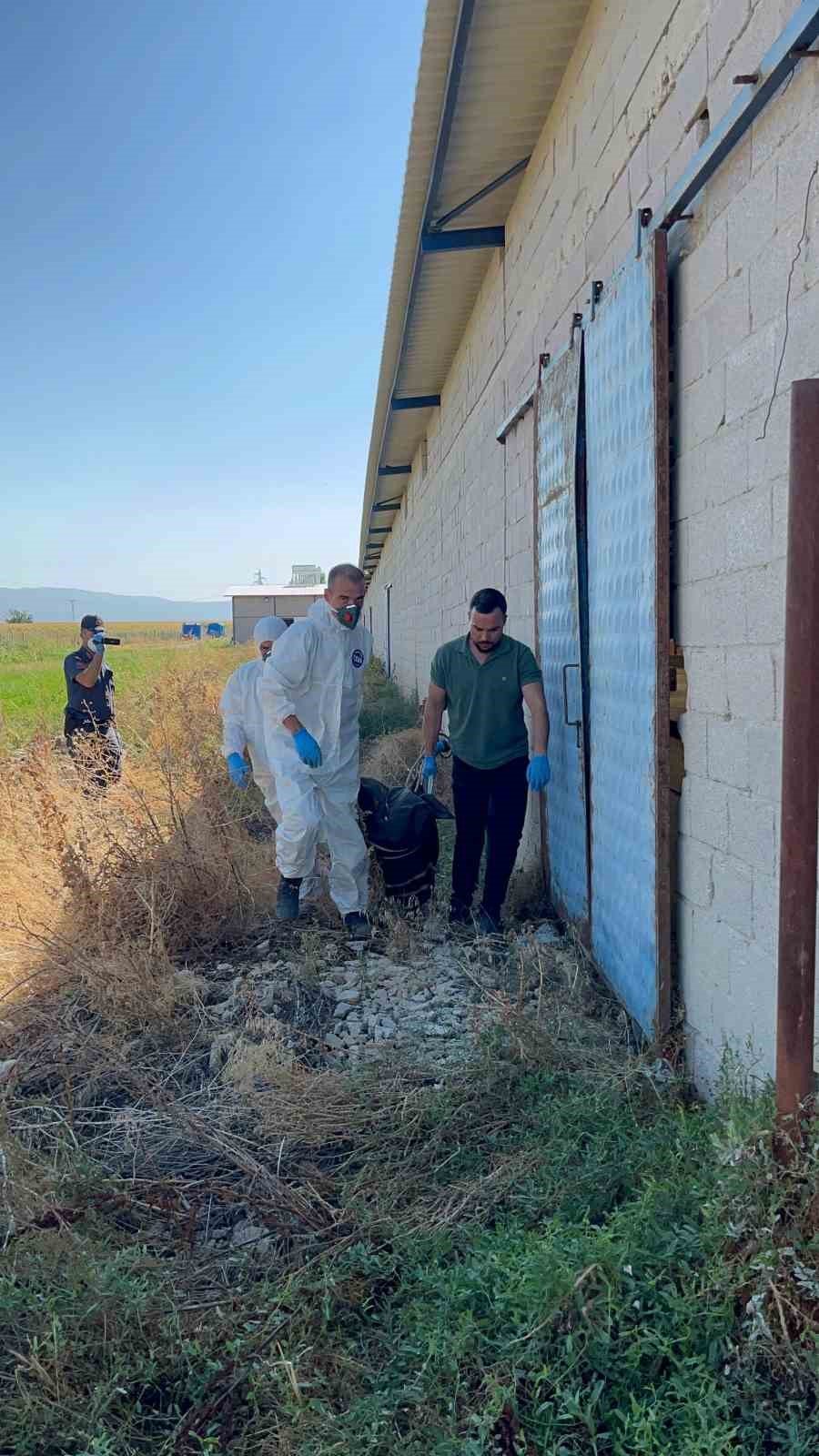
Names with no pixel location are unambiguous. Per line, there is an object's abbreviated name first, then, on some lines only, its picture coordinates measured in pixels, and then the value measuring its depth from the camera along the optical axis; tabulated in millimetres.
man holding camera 7703
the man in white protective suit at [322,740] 4949
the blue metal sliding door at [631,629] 2982
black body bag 4895
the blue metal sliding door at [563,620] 4160
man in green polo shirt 4516
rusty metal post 1712
